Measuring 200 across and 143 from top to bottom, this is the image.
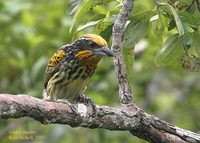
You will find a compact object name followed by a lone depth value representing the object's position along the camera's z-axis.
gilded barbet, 8.55
